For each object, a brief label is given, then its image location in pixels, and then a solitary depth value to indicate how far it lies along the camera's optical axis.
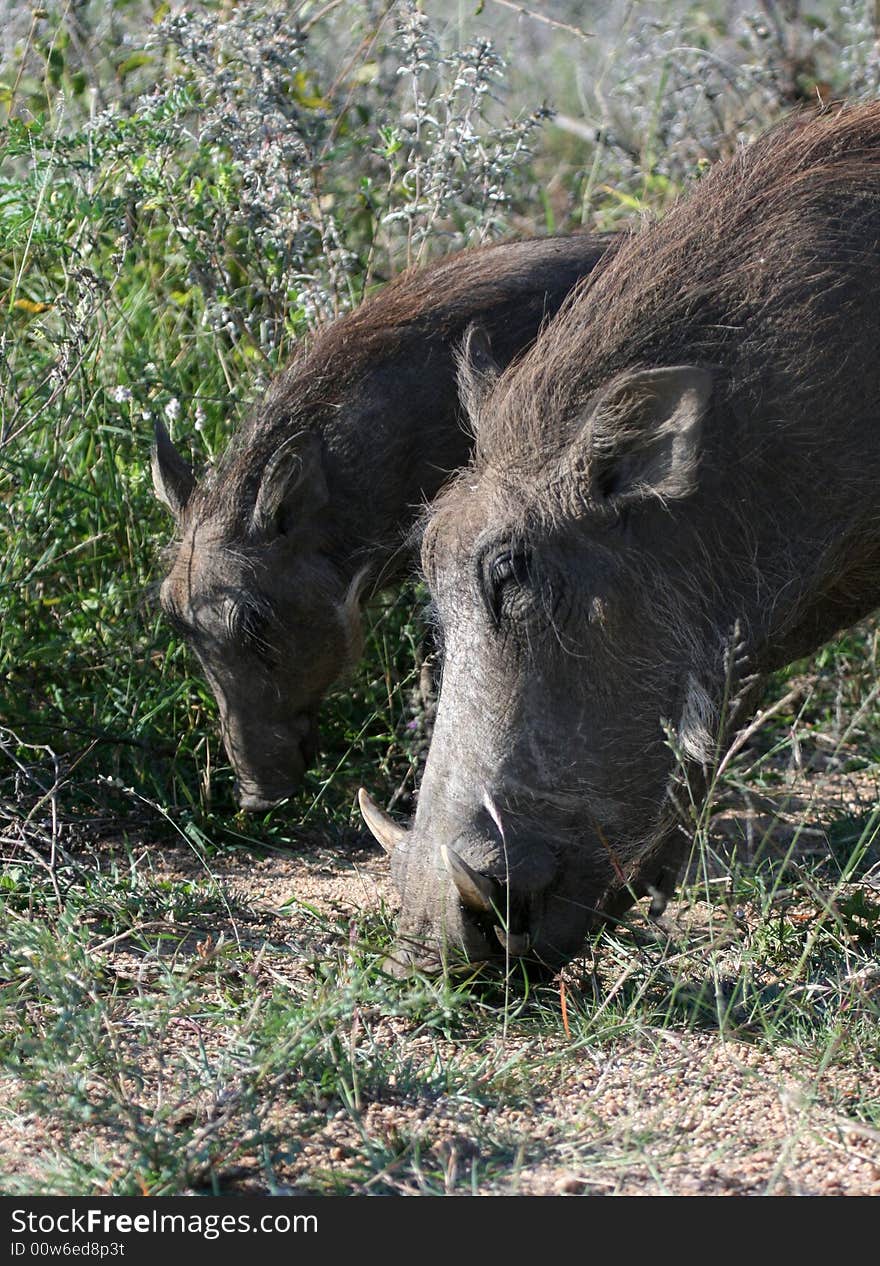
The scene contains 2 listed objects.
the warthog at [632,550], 5.84
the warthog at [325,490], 8.02
